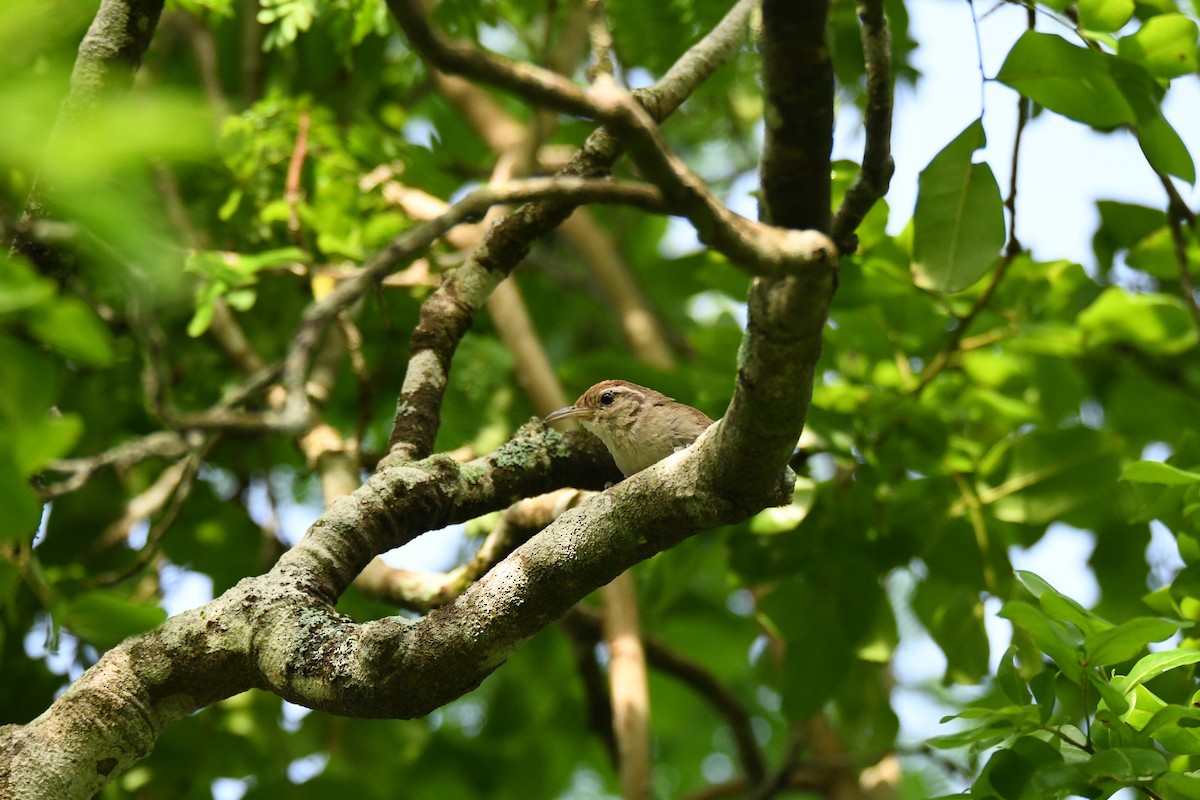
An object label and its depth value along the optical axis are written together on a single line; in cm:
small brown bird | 689
